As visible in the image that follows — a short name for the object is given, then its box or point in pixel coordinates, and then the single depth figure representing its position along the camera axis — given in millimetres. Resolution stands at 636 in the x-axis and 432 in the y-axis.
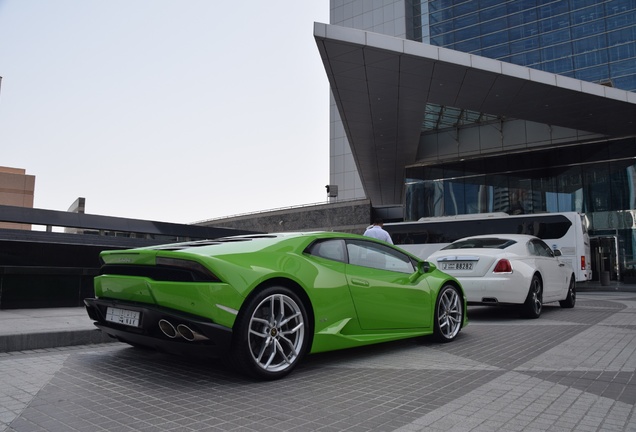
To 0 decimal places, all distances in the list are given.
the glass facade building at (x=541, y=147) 26359
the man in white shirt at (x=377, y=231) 8977
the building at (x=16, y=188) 49688
